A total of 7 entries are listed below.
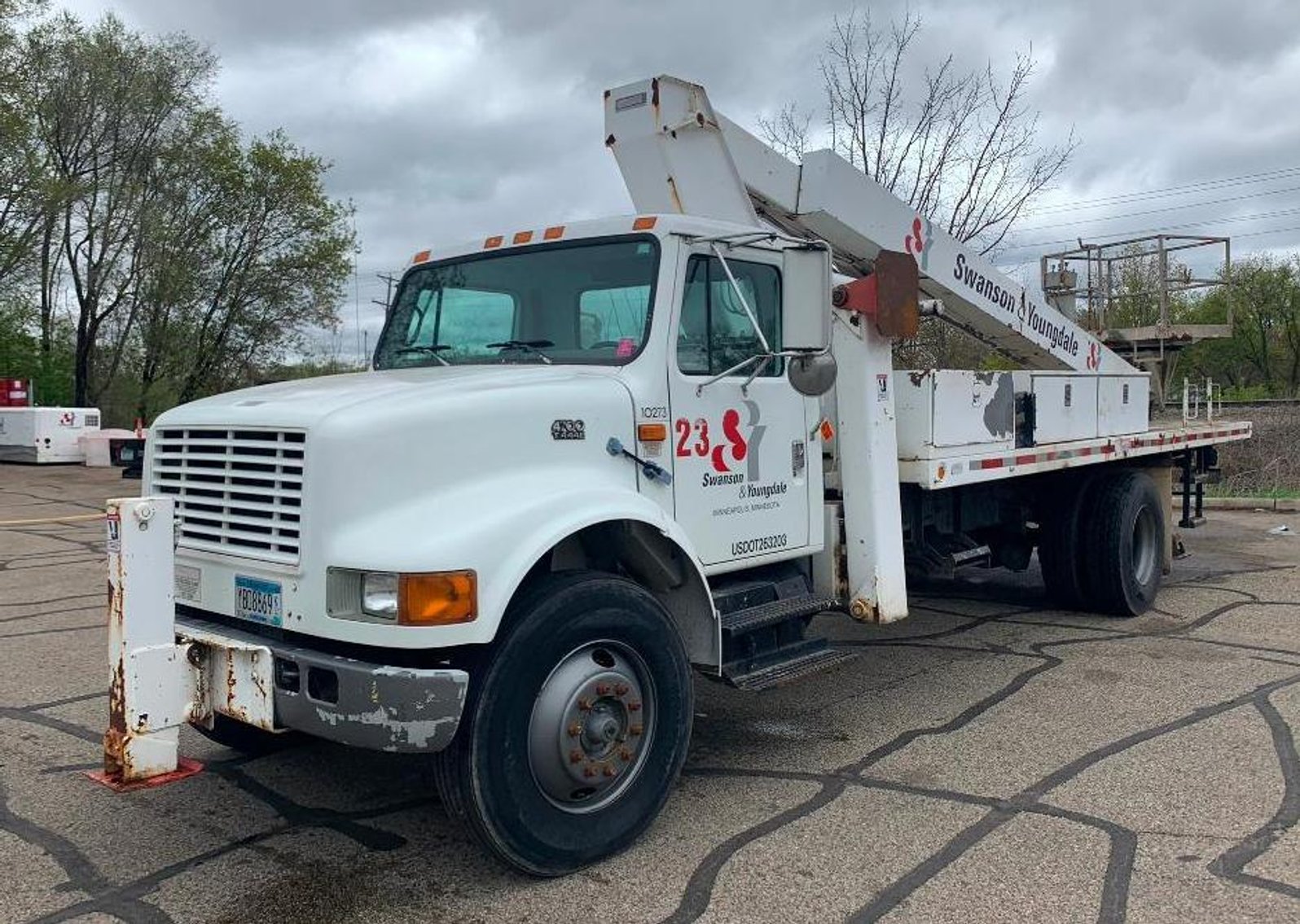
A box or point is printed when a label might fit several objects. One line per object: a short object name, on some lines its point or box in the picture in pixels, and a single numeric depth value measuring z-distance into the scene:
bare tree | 14.76
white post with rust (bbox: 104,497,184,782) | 3.36
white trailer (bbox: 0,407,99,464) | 23.17
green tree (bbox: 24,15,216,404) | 29.95
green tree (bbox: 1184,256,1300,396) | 44.50
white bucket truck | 3.40
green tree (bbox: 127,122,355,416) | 31.36
